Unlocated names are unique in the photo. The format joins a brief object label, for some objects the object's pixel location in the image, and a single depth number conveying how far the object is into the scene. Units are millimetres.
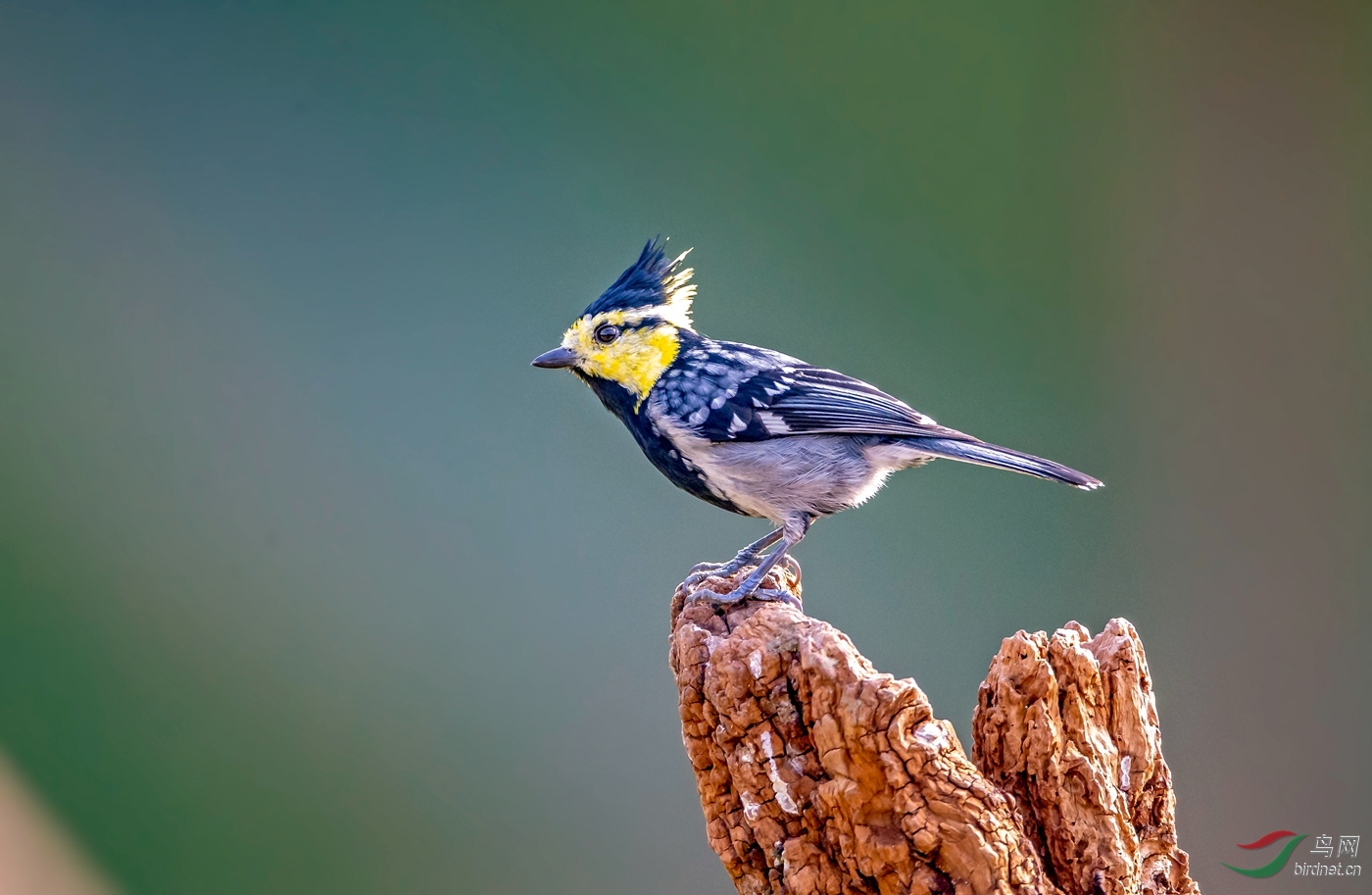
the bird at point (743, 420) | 5618
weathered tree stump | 5552
